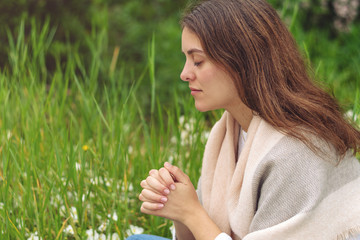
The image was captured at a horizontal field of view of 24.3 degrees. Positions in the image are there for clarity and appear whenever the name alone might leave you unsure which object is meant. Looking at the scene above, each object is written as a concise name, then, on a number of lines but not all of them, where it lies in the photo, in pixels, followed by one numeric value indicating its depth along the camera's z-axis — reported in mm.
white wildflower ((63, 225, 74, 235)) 2064
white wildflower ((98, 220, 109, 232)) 2100
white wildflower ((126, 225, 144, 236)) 2124
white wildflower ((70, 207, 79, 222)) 2075
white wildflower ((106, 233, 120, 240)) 2113
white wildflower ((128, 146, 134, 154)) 2519
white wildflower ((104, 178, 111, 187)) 2218
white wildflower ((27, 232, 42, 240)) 2035
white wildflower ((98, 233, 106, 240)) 2088
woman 1630
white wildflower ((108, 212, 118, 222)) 2115
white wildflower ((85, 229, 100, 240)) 2069
